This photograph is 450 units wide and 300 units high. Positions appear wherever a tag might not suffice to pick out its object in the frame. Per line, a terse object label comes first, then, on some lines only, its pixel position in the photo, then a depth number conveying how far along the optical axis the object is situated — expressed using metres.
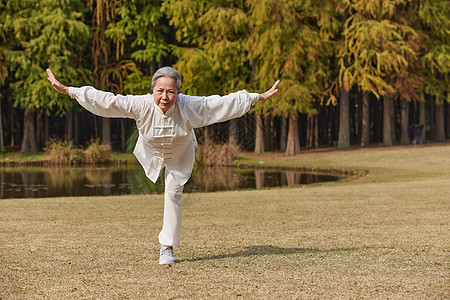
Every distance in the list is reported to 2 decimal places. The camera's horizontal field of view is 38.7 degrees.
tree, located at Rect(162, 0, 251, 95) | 35.94
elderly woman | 6.77
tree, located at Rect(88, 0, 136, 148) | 39.19
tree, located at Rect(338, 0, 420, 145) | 34.75
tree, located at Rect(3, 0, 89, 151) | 36.09
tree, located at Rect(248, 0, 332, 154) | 33.69
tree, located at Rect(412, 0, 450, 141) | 37.69
